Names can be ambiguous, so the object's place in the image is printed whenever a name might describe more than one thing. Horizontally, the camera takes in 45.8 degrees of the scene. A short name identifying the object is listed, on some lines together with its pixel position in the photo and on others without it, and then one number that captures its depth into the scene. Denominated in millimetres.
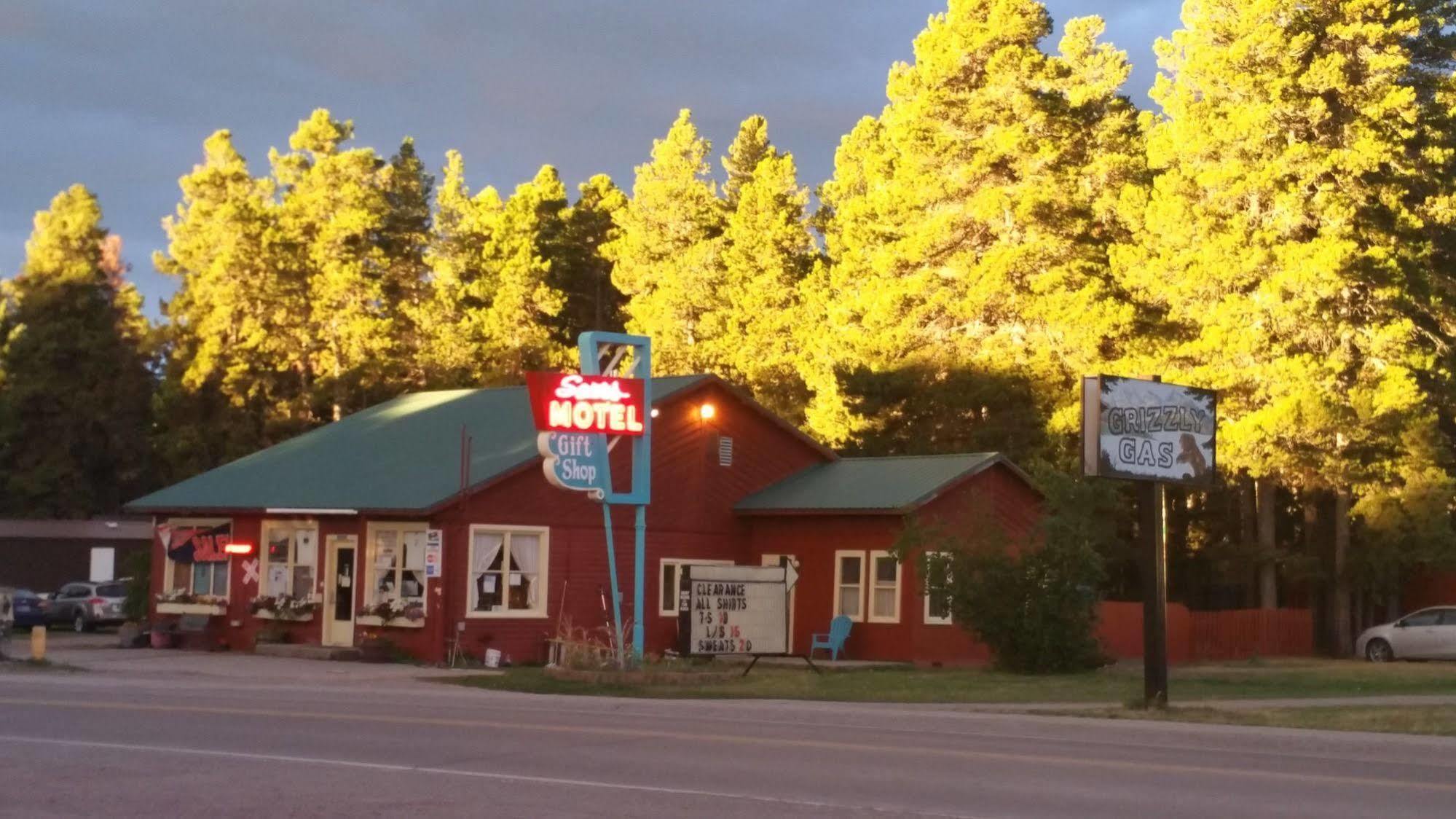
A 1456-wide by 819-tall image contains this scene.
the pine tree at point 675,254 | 64375
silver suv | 49812
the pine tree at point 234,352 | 65250
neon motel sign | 30172
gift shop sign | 30242
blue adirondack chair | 37781
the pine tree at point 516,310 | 67188
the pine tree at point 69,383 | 69562
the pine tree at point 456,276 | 65625
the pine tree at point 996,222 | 49344
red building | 35469
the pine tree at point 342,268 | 65000
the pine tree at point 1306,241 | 42781
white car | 41969
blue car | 49750
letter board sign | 31125
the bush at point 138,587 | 45906
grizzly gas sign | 24984
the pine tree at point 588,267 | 77438
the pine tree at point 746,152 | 72250
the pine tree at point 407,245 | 67312
